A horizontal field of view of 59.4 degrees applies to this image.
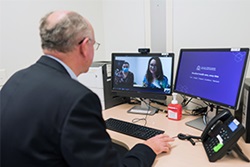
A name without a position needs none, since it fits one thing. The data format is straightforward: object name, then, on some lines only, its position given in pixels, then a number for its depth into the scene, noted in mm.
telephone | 978
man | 729
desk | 1007
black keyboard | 1312
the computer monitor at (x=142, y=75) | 1625
